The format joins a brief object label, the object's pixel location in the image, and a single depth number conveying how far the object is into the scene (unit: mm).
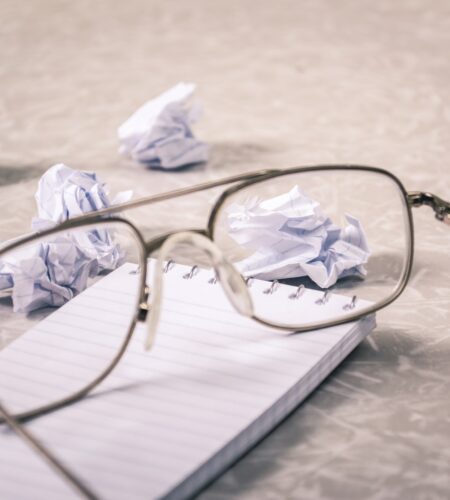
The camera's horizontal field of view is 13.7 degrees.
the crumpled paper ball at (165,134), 663
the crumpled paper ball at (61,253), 536
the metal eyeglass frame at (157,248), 466
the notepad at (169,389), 449
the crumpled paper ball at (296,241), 552
